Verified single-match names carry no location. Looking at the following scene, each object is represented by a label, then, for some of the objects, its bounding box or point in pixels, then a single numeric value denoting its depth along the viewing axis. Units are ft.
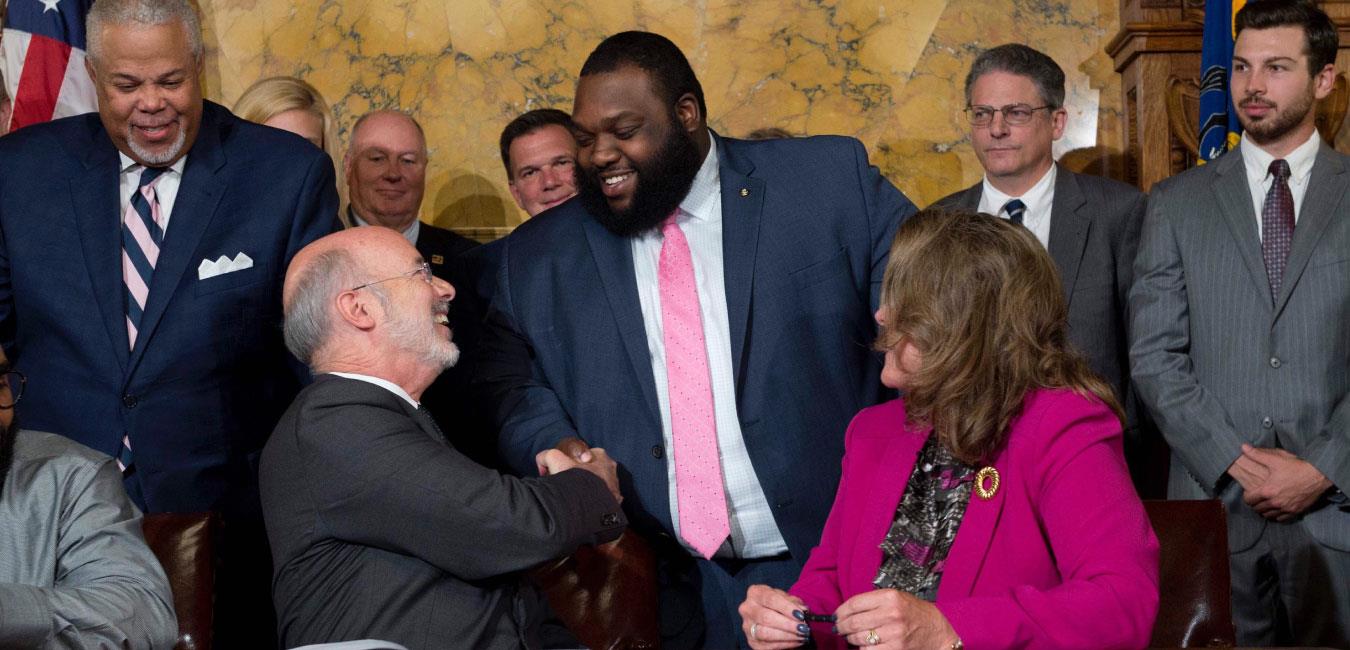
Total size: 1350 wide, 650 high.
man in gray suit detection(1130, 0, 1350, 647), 11.91
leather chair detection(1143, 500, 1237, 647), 8.30
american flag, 16.71
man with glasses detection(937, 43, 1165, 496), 13.44
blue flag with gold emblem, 15.74
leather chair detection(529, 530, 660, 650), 9.12
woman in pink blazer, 6.90
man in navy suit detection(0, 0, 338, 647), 10.99
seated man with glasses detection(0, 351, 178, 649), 7.58
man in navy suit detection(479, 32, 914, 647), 10.44
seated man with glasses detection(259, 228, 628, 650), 7.82
